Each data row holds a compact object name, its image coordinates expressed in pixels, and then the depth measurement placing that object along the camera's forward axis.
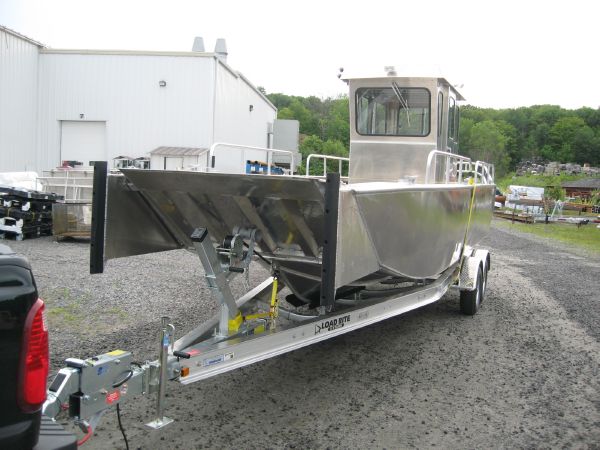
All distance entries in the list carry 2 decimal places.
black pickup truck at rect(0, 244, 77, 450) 2.01
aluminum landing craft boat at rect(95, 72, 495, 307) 3.96
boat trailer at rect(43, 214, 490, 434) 3.00
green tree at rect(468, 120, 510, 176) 83.62
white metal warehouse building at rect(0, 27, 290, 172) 20.08
